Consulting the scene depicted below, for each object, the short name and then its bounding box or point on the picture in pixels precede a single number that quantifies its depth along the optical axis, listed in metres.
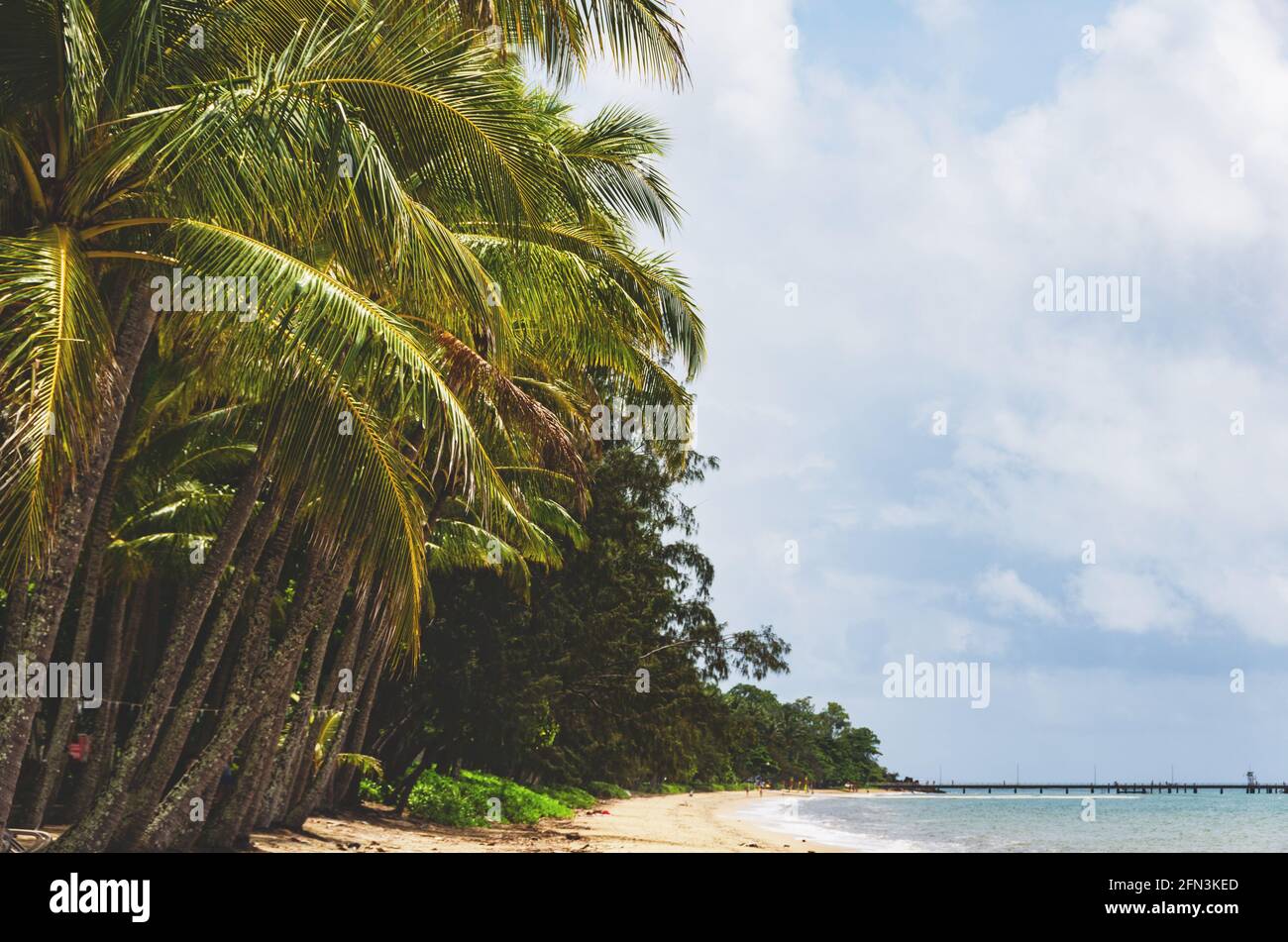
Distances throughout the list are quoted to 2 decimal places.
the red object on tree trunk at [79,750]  18.61
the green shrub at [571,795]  39.22
